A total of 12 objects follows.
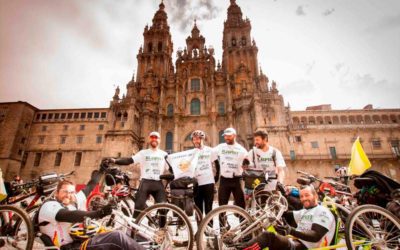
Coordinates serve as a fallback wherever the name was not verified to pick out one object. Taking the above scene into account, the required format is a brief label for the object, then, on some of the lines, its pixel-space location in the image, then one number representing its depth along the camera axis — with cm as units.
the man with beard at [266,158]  466
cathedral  2884
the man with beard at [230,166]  470
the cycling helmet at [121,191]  439
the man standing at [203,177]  484
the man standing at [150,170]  459
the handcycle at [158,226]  344
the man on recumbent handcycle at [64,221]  275
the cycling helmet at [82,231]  291
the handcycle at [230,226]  320
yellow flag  800
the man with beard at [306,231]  283
